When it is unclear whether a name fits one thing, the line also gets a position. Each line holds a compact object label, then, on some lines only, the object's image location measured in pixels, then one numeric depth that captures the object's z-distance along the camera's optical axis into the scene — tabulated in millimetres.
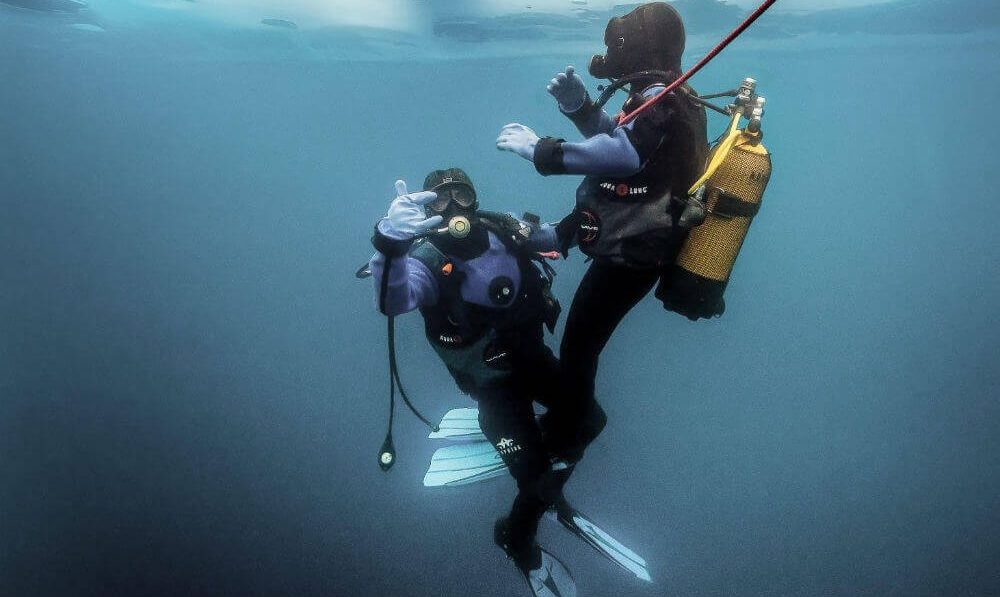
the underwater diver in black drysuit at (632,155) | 2467
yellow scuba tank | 2588
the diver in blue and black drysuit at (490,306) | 3166
